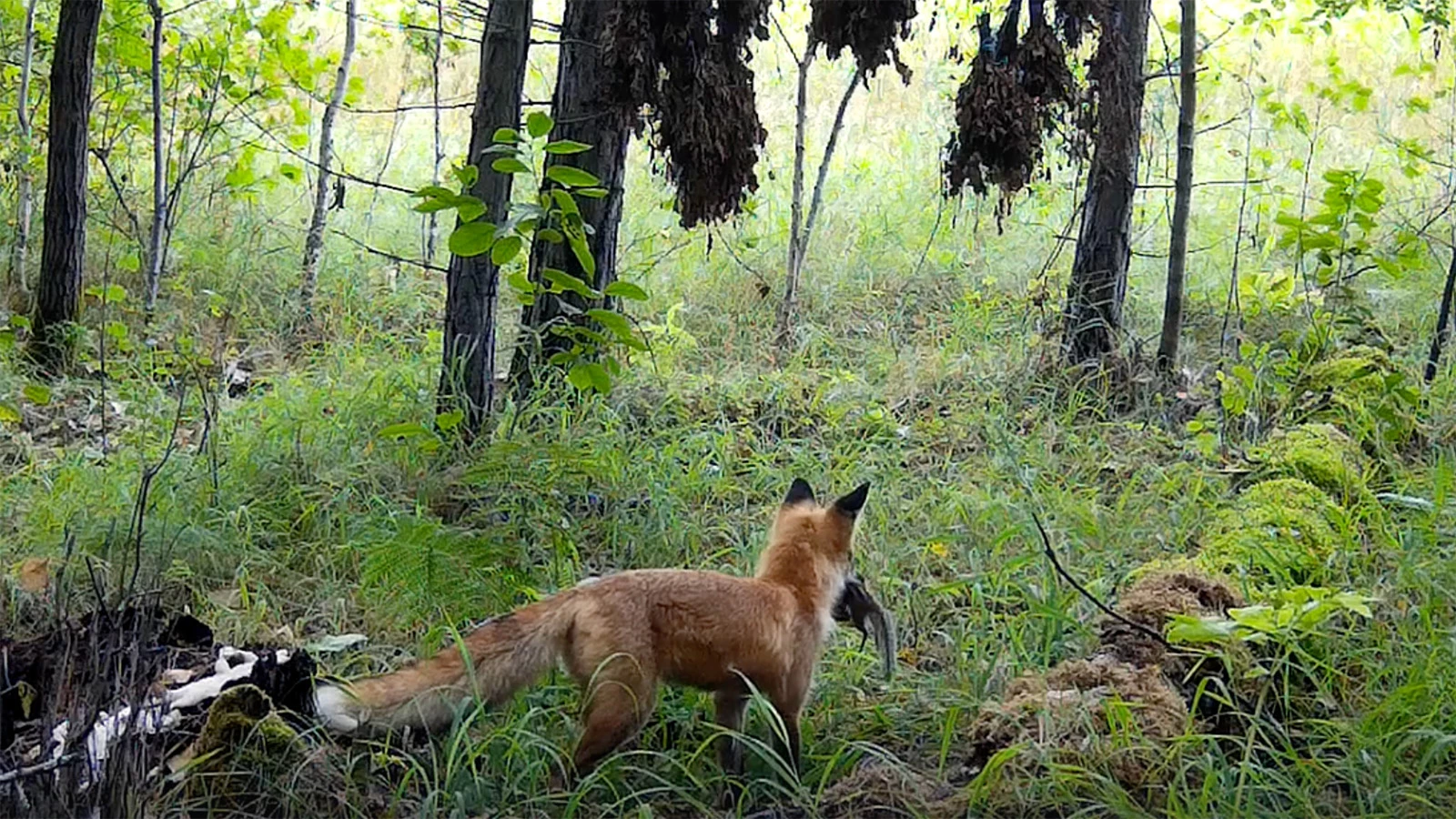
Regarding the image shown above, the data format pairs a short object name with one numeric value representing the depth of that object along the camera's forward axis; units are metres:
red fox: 3.74
